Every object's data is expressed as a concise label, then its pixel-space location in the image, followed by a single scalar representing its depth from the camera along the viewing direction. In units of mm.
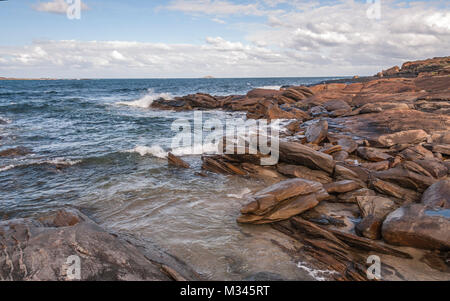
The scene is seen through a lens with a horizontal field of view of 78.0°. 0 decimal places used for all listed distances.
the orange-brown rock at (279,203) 6121
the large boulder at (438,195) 5812
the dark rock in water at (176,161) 10812
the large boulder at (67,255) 3715
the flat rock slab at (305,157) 8438
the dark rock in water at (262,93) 32062
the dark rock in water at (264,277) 4418
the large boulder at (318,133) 12479
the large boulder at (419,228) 4691
